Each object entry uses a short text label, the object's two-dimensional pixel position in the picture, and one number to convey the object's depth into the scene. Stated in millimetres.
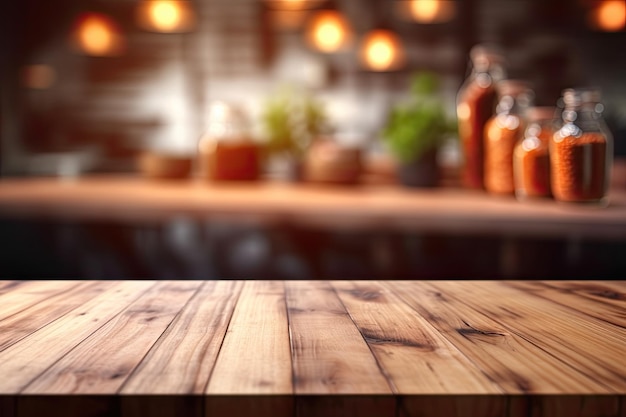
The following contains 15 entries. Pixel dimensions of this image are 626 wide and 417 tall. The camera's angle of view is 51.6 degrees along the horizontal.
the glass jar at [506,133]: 1731
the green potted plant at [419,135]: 1995
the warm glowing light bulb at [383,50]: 4773
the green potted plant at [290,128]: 2307
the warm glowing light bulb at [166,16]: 4188
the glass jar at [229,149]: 2252
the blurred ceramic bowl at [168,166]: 2400
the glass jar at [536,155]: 1616
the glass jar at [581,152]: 1497
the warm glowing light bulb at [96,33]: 4281
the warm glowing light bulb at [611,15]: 4445
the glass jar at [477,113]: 1853
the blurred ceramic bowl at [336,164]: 2148
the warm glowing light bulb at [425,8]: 4602
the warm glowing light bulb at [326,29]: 4496
